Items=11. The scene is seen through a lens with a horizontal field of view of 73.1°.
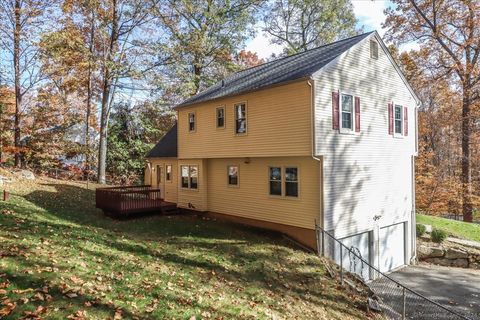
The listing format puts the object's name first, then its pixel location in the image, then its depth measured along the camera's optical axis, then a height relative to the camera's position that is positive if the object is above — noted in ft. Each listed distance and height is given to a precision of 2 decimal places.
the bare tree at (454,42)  81.10 +31.08
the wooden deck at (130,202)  48.16 -6.20
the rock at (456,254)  55.31 -16.08
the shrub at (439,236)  58.18 -13.65
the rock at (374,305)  30.73 -13.84
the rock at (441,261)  55.42 -17.59
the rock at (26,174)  66.09 -2.20
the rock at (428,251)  56.54 -16.07
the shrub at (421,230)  59.77 -12.91
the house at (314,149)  40.63 +1.78
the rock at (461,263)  55.01 -17.57
